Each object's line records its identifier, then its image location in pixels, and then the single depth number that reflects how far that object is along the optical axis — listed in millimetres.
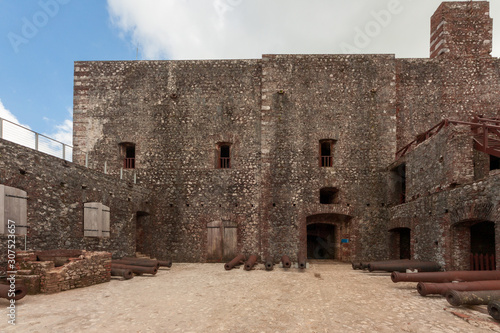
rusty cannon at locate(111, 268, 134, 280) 8097
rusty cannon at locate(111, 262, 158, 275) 8656
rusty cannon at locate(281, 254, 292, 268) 10461
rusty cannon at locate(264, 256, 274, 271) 10203
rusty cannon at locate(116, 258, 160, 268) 9202
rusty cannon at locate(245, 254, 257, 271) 10180
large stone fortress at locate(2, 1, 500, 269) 12461
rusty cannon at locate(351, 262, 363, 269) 9977
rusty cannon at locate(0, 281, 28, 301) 5141
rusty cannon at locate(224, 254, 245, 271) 10242
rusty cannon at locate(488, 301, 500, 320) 4480
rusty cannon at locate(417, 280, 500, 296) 5398
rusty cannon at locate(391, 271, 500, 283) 6336
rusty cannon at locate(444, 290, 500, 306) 5012
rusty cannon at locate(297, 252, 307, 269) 10227
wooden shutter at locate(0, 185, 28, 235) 6801
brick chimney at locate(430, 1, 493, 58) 12766
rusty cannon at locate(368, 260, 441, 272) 8320
